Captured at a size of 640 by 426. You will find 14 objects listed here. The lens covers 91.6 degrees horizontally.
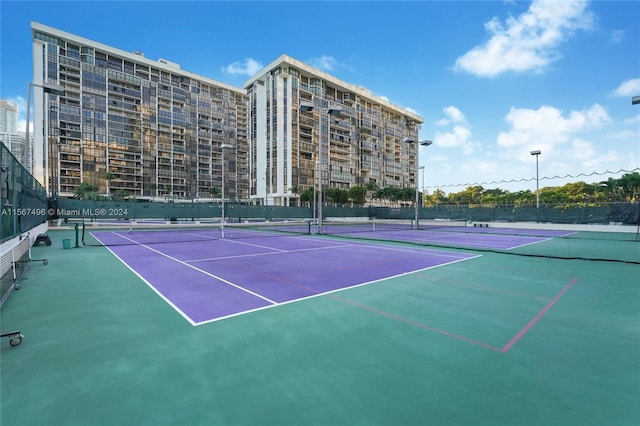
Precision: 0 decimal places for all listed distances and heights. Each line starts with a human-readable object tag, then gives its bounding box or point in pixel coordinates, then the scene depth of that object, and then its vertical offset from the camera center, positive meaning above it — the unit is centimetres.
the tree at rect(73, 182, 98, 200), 8719 +452
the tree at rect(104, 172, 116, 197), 9362 +941
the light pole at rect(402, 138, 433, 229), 2906 +611
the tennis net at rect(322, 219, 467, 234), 4092 -215
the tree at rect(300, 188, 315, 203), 8144 +342
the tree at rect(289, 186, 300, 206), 8612 +498
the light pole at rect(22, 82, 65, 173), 1223 +463
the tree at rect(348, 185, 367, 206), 8969 +400
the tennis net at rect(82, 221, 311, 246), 2002 -208
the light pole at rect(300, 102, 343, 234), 2130 +707
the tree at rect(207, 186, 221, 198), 11419 +623
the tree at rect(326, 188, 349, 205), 8600 +384
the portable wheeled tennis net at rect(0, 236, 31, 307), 704 -159
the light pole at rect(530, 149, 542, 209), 3347 +591
